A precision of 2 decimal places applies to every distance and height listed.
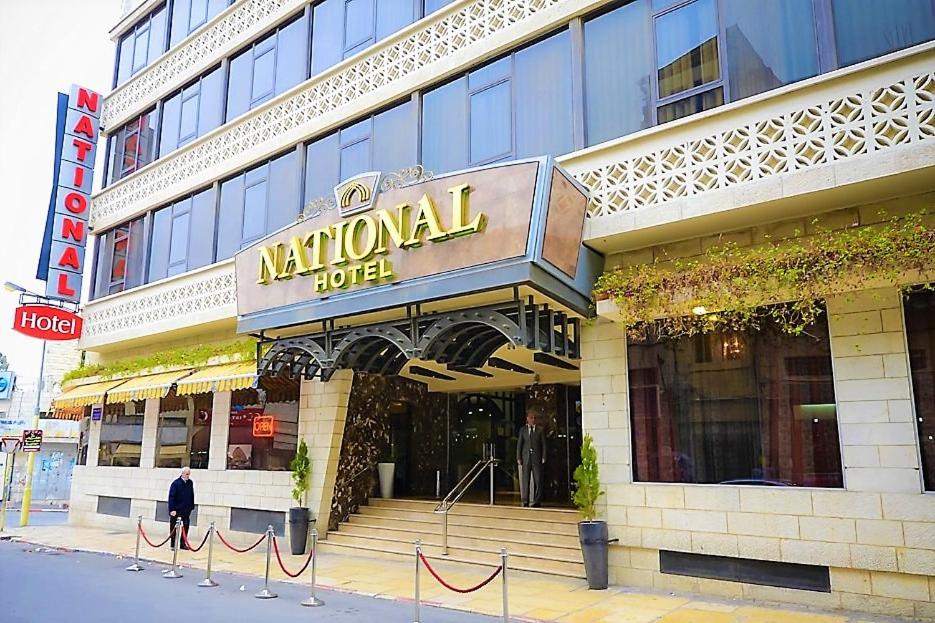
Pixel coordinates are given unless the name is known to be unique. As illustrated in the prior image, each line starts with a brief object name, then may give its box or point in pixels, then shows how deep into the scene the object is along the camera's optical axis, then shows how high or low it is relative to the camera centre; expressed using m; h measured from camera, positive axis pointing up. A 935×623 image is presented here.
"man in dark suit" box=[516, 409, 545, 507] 13.81 -0.13
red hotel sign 19.00 +3.39
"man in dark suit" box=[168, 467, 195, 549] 14.77 -0.95
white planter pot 15.81 -0.60
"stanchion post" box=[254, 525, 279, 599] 10.25 -1.95
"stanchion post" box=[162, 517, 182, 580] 12.05 -1.86
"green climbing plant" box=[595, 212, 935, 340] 8.23 +2.10
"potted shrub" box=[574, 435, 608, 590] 10.12 -1.02
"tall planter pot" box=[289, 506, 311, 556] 13.92 -1.50
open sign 15.81 +0.56
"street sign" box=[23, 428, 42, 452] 19.44 +0.29
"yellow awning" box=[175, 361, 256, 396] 14.56 +1.47
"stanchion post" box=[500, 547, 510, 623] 8.00 -1.61
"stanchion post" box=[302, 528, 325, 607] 9.72 -2.00
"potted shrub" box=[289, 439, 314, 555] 13.93 -0.97
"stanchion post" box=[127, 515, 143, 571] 12.78 -2.01
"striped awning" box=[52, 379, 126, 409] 18.27 +1.44
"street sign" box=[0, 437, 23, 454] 20.30 +0.19
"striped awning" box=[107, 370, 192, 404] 16.38 +1.46
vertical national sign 19.88 +7.19
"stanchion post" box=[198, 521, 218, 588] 11.17 -1.99
